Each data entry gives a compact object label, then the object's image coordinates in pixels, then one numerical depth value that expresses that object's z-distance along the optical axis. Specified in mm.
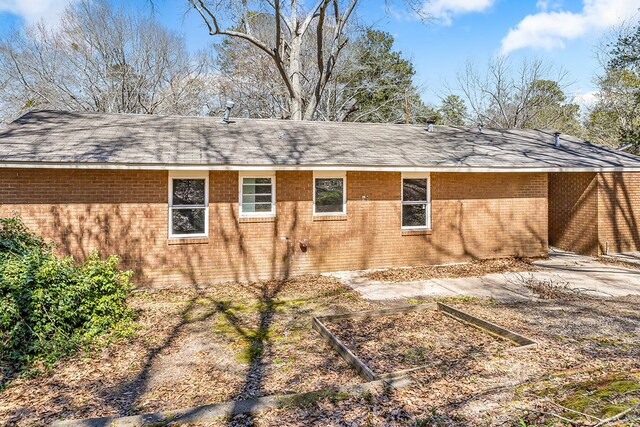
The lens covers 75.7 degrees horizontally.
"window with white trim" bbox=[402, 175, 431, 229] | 11039
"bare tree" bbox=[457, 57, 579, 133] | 29484
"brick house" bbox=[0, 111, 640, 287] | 8570
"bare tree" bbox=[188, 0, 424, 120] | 17906
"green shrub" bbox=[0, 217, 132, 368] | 5113
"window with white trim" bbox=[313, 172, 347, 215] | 10195
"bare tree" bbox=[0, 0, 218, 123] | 21812
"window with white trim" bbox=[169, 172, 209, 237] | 9211
